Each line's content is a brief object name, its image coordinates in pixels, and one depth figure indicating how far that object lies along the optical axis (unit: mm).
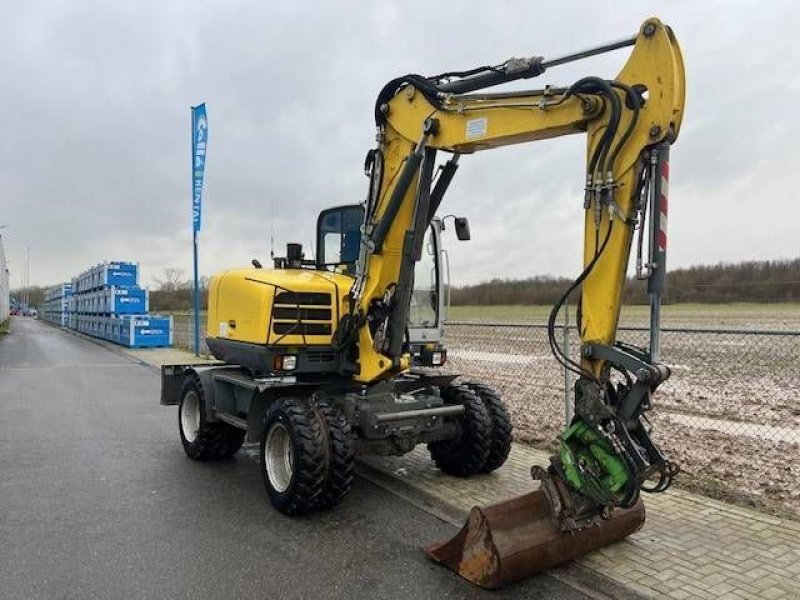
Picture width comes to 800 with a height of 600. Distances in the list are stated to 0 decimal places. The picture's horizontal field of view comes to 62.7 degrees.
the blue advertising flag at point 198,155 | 18391
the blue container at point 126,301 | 26625
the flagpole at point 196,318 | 17120
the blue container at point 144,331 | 24328
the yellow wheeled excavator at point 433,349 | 3984
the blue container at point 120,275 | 27438
